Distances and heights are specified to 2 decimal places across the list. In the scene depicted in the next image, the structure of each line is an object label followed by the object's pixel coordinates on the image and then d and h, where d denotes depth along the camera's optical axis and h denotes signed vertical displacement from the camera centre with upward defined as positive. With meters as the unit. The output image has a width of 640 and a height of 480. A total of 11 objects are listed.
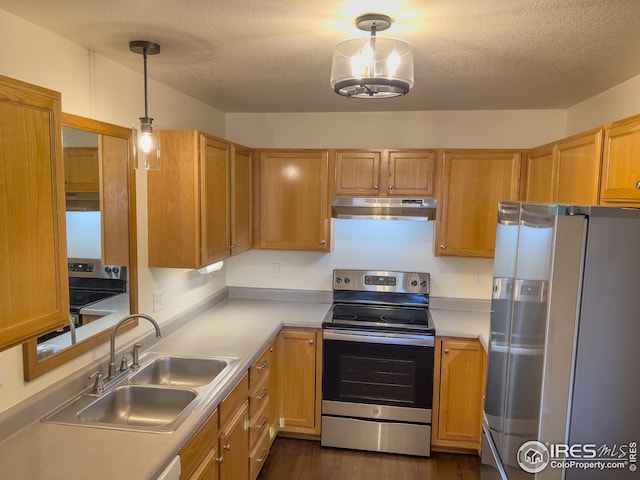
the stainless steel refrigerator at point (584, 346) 1.24 -0.40
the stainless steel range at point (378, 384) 2.94 -1.22
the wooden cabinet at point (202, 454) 1.69 -1.04
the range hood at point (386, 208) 3.11 -0.05
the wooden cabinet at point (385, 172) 3.15 +0.20
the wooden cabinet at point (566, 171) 2.06 +0.19
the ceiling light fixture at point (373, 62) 1.52 +0.47
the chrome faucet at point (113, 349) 2.02 -0.70
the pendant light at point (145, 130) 1.90 +0.28
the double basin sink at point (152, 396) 1.77 -0.89
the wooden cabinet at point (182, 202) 2.40 -0.03
